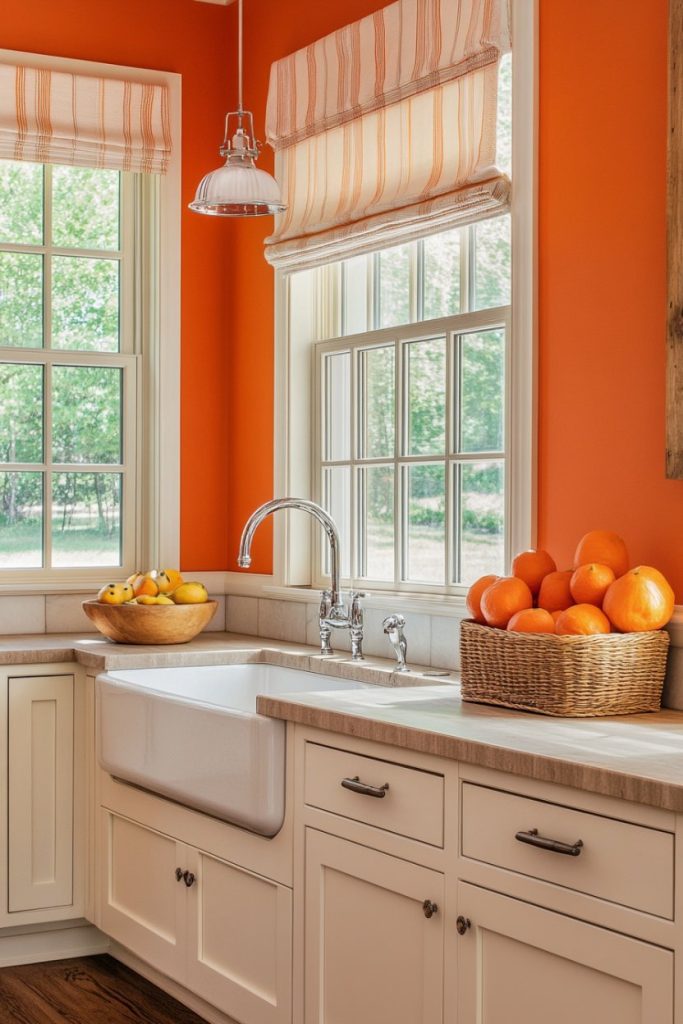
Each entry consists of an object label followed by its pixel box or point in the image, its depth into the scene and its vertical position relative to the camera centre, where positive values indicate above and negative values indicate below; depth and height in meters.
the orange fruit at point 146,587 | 3.79 -0.26
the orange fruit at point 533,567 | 2.62 -0.14
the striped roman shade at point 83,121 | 4.01 +1.18
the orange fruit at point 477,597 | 2.65 -0.20
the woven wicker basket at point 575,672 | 2.36 -0.32
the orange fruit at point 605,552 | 2.54 -0.10
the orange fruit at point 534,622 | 2.44 -0.23
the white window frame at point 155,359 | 4.25 +0.45
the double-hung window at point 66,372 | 4.14 +0.40
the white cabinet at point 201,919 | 2.67 -0.96
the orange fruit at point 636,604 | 2.41 -0.19
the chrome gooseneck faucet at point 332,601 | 3.34 -0.27
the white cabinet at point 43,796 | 3.51 -0.81
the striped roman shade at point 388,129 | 3.07 +0.97
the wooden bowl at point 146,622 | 3.70 -0.35
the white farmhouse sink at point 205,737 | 2.61 -0.53
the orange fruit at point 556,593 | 2.54 -0.18
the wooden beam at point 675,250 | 2.48 +0.47
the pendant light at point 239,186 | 3.14 +0.75
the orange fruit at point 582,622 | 2.40 -0.23
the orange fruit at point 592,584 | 2.47 -0.16
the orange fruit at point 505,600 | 2.54 -0.20
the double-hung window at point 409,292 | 3.02 +0.56
